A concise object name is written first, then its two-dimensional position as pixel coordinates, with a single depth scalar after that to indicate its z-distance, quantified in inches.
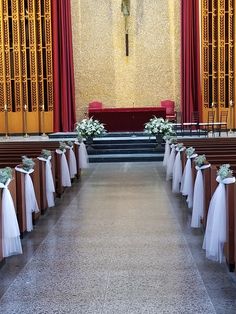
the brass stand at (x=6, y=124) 647.8
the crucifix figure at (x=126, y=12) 643.0
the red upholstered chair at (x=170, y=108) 634.2
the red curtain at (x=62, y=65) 646.5
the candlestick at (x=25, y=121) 666.2
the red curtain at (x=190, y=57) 642.8
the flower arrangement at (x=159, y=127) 491.5
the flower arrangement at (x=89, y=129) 506.0
